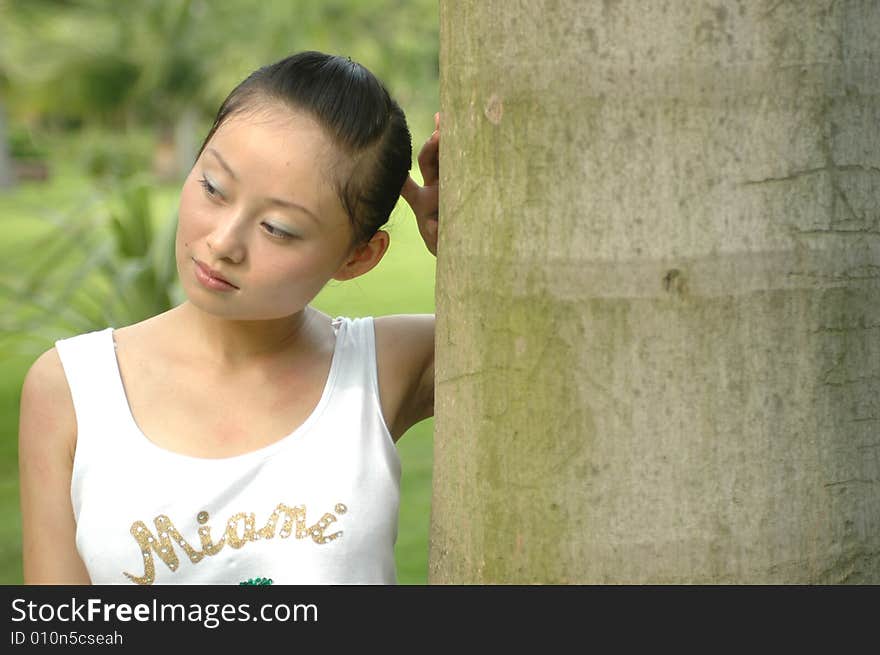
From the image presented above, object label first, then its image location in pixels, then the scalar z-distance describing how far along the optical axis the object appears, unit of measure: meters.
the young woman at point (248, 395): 3.27
